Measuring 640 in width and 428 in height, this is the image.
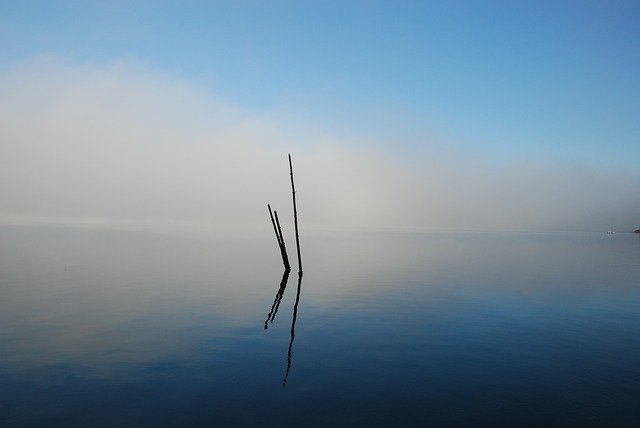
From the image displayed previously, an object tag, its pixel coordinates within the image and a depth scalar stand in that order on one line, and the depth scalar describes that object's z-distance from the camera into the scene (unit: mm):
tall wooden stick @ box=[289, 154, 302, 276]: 38575
